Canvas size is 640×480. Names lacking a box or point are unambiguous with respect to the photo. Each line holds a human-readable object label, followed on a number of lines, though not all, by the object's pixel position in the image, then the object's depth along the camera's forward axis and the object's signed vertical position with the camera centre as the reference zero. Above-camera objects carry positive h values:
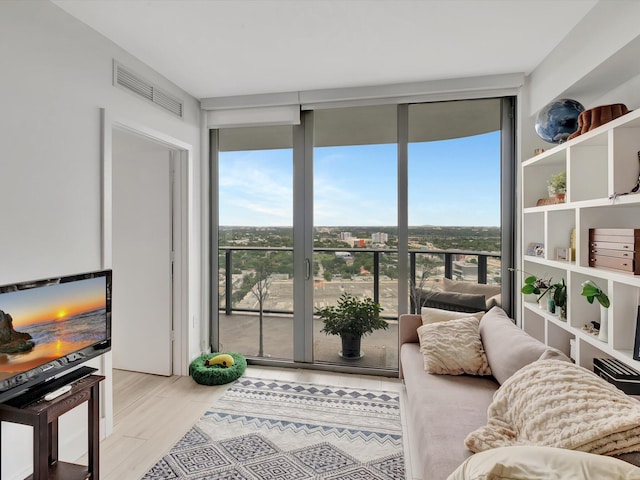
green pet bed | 3.05 -1.15
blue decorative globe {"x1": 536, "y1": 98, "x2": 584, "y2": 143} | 2.27 +0.78
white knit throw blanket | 1.11 -0.62
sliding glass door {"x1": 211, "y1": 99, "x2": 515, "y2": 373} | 3.14 +0.21
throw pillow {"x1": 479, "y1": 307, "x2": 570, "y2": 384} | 1.84 -0.59
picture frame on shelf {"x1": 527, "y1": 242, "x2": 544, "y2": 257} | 2.73 -0.07
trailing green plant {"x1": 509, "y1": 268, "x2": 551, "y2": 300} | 2.59 -0.34
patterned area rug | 1.97 -1.27
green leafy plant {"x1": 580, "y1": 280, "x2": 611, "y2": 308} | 1.80 -0.28
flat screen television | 1.50 -0.43
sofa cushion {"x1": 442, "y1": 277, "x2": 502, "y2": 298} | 3.14 -0.42
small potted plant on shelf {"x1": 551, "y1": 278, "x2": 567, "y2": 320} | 2.29 -0.38
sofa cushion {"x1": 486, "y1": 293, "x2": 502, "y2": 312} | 3.14 -0.53
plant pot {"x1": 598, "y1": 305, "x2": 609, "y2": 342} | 1.83 -0.44
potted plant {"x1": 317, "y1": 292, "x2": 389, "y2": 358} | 3.30 -0.75
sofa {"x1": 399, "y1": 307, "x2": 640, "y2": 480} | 1.47 -0.85
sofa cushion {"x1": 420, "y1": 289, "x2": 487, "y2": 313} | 3.13 -0.54
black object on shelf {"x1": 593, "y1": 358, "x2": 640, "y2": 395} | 1.67 -0.65
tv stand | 1.48 -0.82
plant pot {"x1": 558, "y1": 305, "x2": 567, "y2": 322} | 2.27 -0.47
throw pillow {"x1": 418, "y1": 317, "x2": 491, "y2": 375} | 2.24 -0.71
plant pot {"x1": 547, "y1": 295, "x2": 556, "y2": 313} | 2.44 -0.45
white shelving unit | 1.69 +0.11
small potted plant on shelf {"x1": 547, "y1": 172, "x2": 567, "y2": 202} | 2.45 +0.38
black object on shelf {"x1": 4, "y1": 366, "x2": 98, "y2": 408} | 1.53 -0.69
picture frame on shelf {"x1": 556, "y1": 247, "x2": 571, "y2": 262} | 2.39 -0.09
